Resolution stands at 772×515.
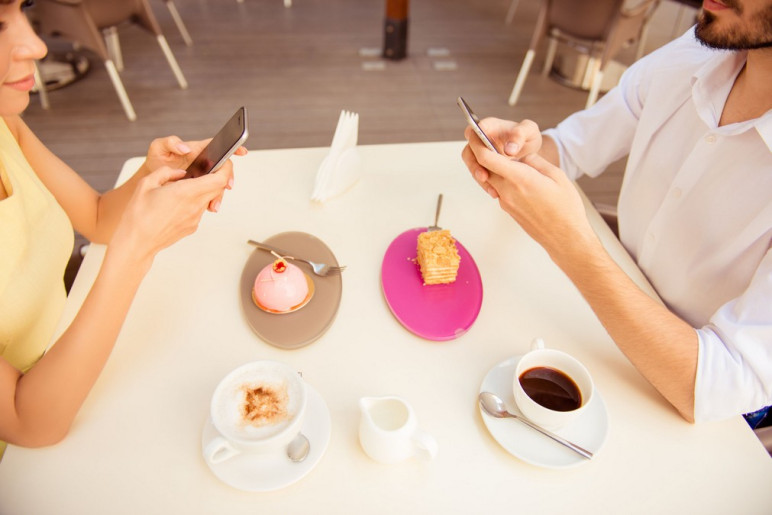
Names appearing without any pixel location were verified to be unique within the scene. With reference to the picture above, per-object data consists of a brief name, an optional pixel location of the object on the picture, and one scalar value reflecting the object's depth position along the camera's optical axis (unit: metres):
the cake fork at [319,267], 1.08
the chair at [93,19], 2.58
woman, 0.80
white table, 0.77
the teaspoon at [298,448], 0.79
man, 0.85
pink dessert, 0.99
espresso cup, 0.81
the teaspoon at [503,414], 0.81
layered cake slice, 1.05
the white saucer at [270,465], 0.76
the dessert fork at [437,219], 1.18
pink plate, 0.99
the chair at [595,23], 2.69
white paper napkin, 1.25
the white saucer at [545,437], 0.80
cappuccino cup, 0.72
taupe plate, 0.96
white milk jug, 0.74
